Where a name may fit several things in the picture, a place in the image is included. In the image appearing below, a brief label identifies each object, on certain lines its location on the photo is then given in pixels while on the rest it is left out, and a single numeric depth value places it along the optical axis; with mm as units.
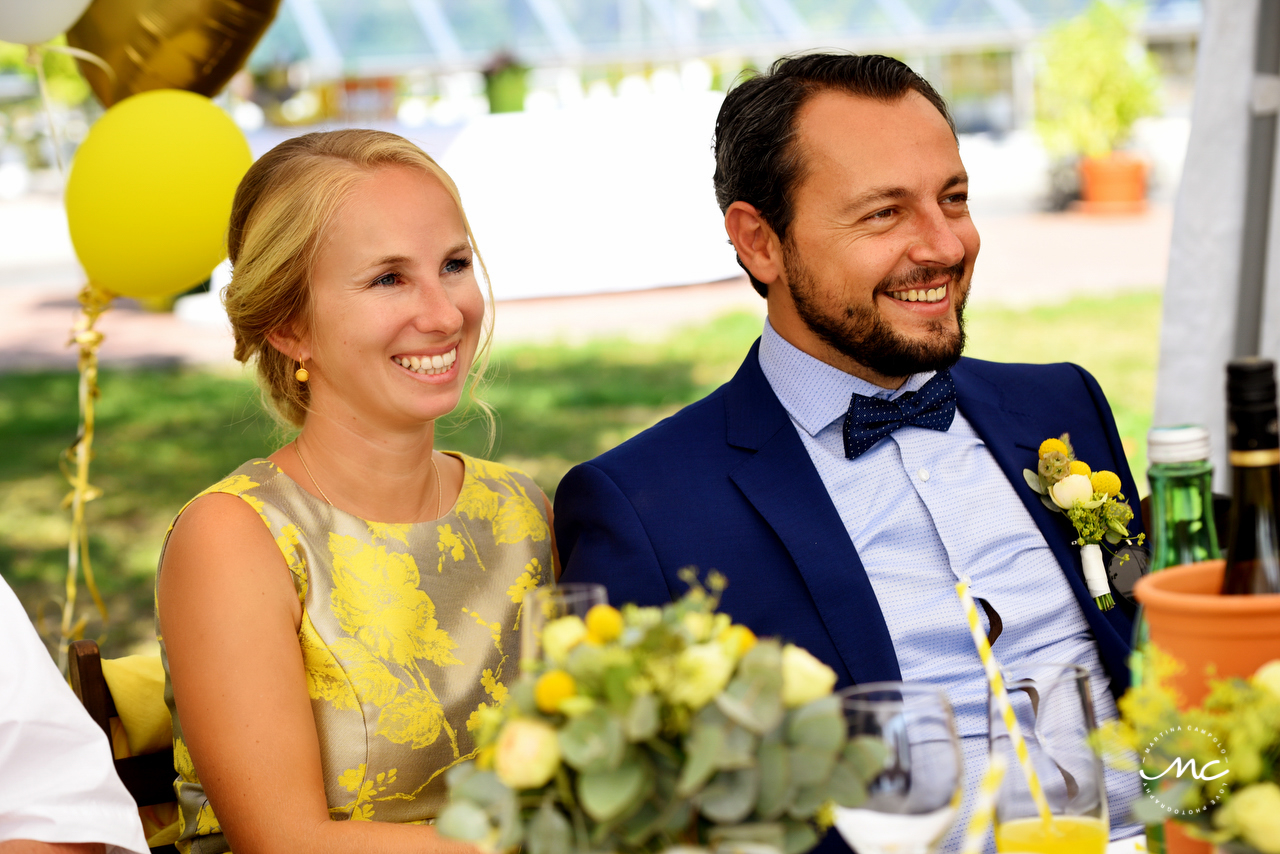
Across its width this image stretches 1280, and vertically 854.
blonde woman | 3179
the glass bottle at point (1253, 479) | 2720
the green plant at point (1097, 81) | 22642
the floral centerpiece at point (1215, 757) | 2649
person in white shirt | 3020
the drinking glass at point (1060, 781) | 2762
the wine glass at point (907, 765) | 2676
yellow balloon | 4132
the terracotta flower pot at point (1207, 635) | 2724
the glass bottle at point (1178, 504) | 2783
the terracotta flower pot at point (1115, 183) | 23092
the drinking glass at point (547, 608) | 2713
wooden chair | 3327
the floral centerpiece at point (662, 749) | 2610
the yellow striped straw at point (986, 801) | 2636
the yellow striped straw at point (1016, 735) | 2758
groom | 3322
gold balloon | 4480
